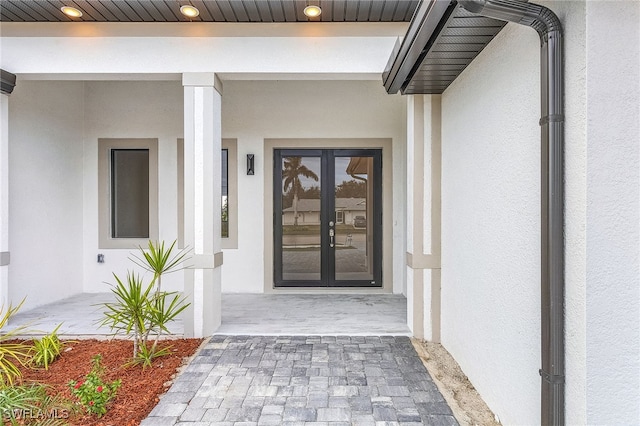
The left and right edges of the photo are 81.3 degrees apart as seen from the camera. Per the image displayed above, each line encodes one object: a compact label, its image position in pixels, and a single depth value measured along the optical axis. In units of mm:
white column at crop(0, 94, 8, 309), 4449
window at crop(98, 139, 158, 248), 6277
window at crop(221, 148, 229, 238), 6297
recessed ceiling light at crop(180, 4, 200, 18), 3811
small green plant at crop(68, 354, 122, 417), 2545
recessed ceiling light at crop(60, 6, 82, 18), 3859
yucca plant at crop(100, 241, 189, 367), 3391
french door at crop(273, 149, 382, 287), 6277
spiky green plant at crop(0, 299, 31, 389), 2862
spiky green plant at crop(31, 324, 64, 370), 3355
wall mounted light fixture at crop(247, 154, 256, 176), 6215
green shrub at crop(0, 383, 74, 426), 2334
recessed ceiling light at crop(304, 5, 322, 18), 3816
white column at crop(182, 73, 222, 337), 4141
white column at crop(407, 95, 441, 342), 4074
